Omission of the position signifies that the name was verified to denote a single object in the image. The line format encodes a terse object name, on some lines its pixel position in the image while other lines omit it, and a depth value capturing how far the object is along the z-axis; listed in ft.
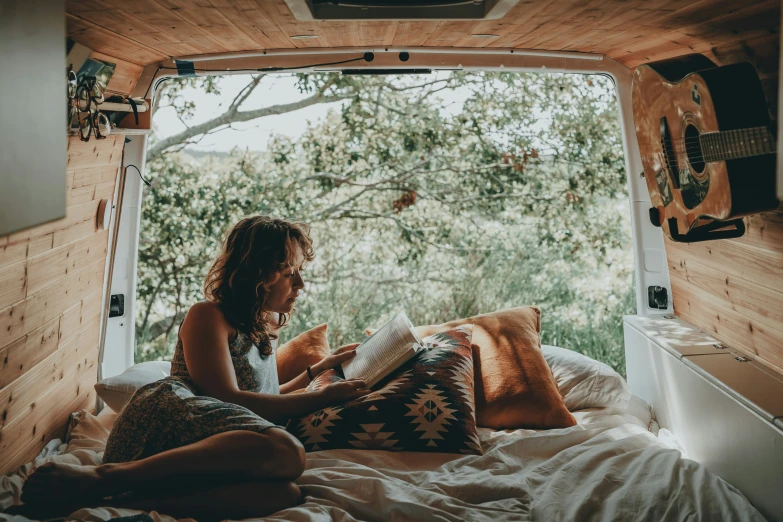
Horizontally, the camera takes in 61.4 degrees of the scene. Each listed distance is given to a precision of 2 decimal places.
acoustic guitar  6.21
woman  5.92
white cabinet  6.09
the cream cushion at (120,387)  8.85
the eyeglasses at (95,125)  8.52
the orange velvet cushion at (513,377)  8.63
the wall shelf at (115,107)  8.73
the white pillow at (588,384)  9.26
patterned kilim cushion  7.70
